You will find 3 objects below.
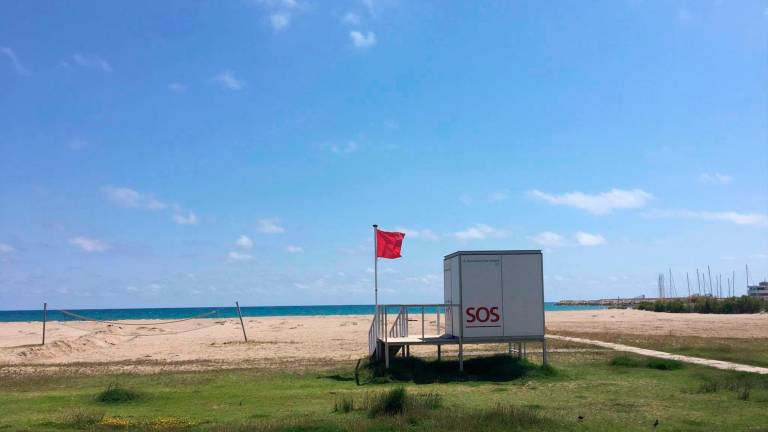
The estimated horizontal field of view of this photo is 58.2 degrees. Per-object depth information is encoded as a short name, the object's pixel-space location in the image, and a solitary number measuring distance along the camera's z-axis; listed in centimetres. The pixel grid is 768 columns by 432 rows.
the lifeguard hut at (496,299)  2206
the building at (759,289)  17396
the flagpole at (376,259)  2303
